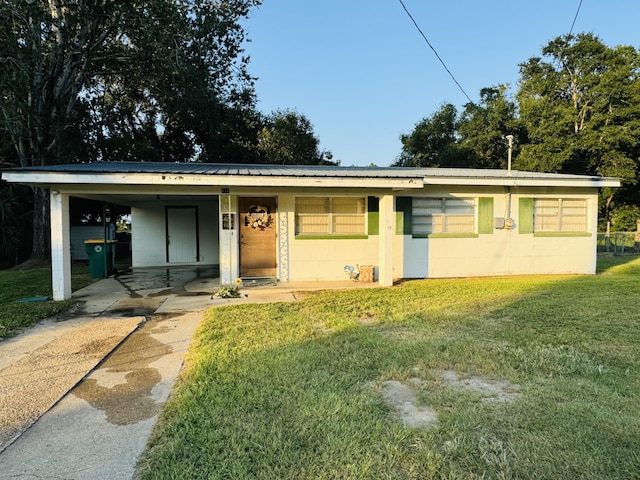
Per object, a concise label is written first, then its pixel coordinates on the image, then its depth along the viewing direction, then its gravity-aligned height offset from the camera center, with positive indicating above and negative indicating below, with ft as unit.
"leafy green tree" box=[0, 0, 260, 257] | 41.34 +20.01
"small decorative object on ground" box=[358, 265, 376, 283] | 32.19 -3.78
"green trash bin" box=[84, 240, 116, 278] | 36.50 -2.78
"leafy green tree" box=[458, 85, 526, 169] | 86.69 +21.43
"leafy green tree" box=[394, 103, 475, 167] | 97.45 +22.73
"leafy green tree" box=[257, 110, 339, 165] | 69.97 +16.14
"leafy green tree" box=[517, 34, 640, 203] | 76.28 +22.74
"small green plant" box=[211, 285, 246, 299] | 26.68 -4.48
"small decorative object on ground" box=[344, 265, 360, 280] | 32.60 -3.59
